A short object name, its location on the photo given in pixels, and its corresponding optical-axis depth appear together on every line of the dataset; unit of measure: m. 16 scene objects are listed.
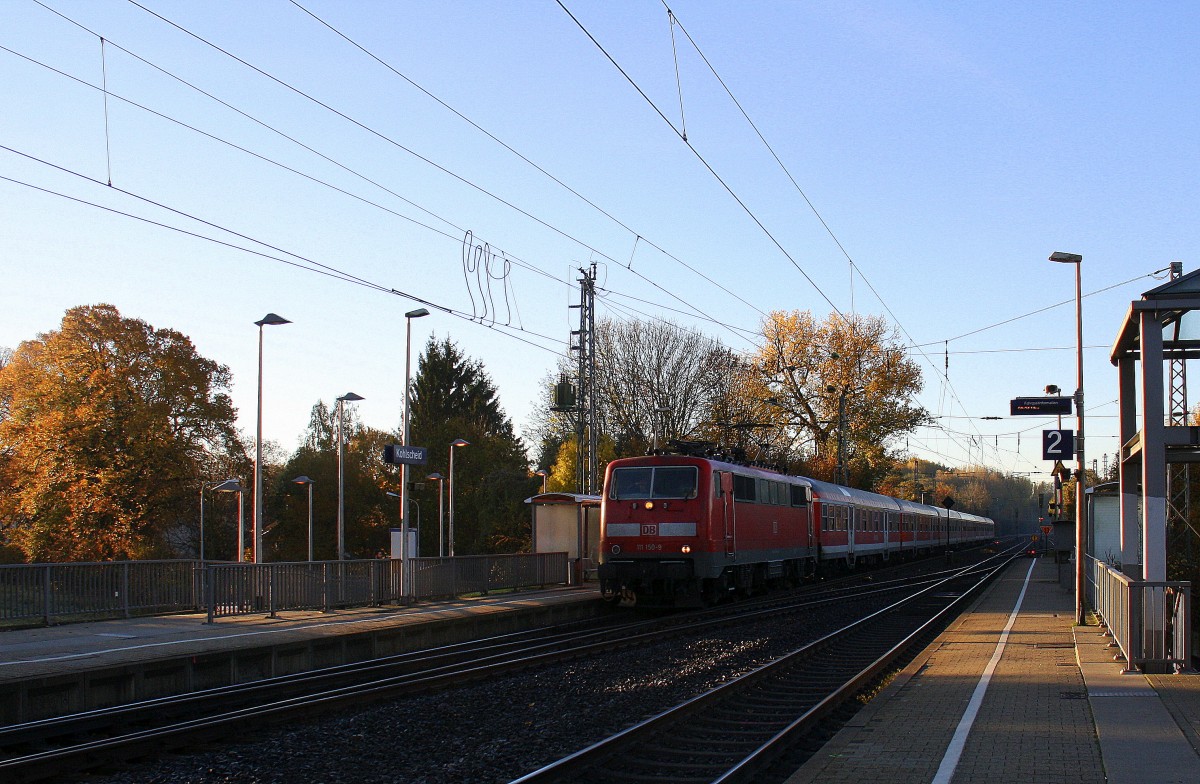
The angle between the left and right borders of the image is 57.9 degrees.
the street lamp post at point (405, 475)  21.44
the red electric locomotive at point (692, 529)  21.75
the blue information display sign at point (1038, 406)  18.05
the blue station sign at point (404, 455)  20.69
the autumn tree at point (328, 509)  57.91
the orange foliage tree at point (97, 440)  36.81
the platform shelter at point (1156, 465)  11.98
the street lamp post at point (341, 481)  29.51
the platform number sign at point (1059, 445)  18.27
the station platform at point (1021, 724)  7.65
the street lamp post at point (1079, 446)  18.50
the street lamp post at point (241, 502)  25.89
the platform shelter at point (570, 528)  27.27
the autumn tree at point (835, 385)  52.41
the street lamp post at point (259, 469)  24.75
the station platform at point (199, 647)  11.50
